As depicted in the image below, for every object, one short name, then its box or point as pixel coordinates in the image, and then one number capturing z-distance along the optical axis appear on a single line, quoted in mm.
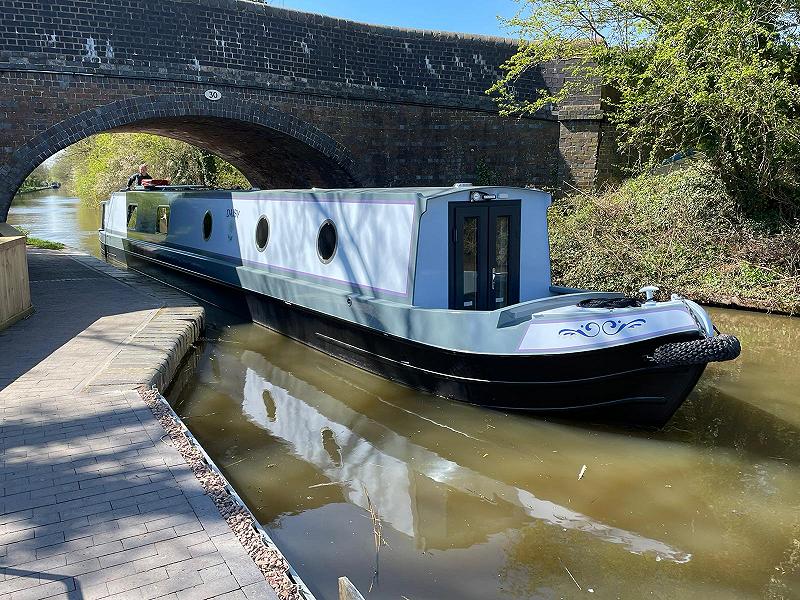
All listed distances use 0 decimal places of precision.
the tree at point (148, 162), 21922
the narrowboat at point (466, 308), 4750
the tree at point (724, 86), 8547
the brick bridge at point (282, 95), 10484
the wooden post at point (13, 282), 6402
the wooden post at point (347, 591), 2031
